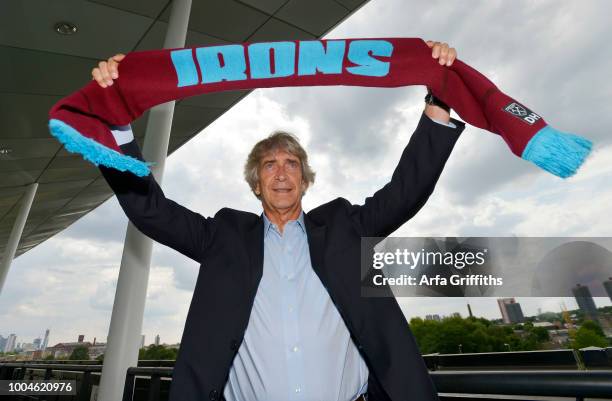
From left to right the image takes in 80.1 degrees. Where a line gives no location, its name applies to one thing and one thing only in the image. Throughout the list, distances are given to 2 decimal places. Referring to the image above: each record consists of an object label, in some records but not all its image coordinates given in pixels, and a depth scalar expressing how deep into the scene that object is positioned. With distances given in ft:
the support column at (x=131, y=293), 8.42
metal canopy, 12.07
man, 3.36
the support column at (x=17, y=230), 29.14
